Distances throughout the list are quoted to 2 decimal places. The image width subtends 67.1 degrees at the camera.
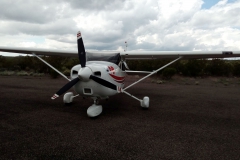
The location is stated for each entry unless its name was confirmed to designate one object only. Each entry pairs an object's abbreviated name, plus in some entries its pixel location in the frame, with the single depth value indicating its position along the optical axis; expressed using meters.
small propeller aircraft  5.03
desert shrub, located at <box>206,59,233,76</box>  19.78
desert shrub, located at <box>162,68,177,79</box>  17.62
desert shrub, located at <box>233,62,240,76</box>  19.48
